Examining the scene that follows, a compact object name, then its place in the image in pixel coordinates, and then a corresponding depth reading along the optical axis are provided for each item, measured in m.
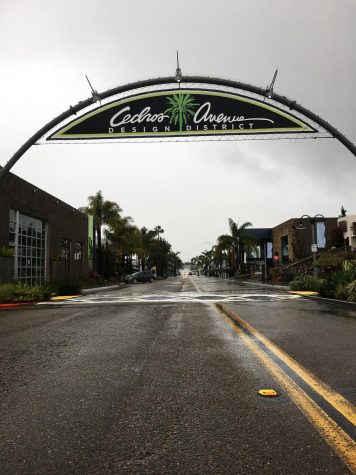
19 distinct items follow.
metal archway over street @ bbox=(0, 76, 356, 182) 20.61
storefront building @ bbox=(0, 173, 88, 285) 24.84
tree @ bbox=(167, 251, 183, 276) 174.18
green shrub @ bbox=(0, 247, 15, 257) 20.97
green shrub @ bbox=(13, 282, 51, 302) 18.75
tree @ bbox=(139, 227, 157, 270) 89.88
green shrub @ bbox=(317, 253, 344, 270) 31.85
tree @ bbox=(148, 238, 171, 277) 107.53
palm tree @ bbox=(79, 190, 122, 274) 50.66
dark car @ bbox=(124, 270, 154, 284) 55.28
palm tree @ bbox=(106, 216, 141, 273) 59.75
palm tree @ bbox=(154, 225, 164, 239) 134.21
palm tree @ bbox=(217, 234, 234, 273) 69.94
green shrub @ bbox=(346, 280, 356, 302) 15.67
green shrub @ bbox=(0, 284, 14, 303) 17.94
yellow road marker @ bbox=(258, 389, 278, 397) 4.43
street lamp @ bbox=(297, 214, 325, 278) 25.68
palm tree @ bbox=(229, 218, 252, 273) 67.06
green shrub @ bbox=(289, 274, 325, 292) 23.91
